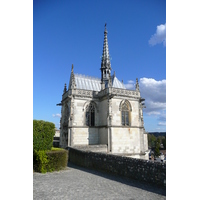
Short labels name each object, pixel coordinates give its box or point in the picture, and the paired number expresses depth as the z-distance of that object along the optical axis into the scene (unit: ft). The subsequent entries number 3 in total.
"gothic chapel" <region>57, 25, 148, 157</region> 67.05
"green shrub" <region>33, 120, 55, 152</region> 37.45
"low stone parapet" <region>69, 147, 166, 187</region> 26.24
